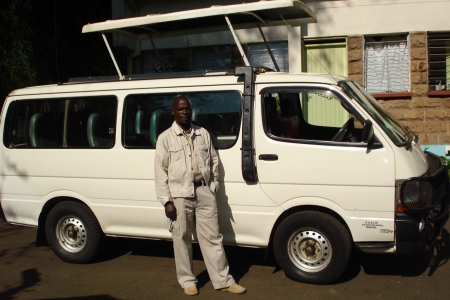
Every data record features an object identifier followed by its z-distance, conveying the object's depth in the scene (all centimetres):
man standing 516
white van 504
